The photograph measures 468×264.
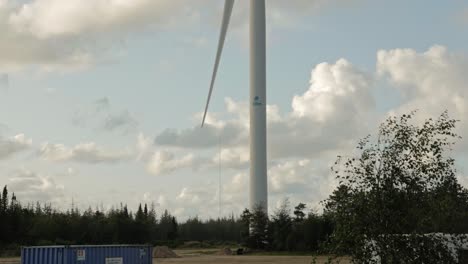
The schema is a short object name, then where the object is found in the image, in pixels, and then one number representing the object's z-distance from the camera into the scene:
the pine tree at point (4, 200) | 116.23
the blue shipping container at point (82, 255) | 35.78
